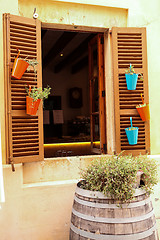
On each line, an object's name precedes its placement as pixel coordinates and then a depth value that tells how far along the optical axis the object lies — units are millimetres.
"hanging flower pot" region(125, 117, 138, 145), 3453
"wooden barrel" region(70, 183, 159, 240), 2205
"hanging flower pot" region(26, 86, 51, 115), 3078
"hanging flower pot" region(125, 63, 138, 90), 3479
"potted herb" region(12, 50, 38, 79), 2967
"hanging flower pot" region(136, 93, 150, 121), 3518
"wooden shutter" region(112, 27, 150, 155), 3572
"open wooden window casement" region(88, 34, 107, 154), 3980
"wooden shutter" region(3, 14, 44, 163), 3098
